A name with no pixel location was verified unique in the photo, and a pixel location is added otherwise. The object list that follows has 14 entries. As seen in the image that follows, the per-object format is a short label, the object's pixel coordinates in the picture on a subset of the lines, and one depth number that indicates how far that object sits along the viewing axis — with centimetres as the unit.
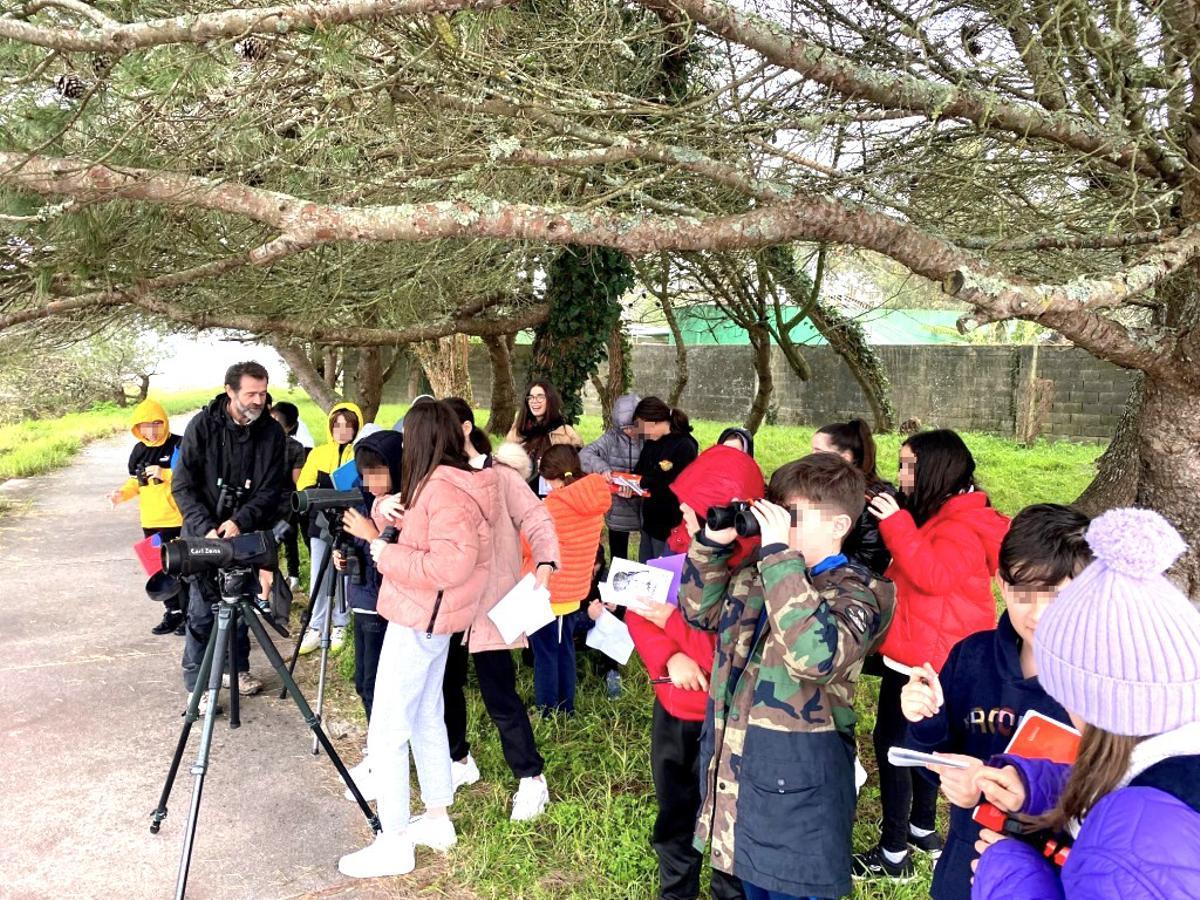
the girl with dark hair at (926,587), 277
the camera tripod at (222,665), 307
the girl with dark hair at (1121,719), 102
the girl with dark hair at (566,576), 414
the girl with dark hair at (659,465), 535
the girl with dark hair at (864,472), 322
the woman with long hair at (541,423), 554
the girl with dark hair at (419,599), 294
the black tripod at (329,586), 382
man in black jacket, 414
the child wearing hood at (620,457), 562
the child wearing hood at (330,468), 527
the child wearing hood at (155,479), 508
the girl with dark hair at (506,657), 332
